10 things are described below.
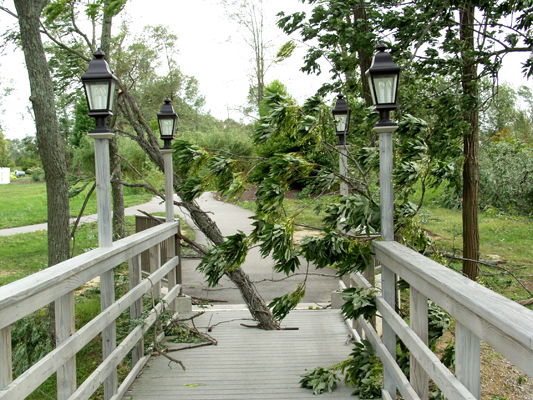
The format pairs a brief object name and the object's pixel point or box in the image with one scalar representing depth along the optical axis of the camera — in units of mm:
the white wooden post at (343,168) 4645
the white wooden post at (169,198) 5363
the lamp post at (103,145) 3207
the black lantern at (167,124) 5359
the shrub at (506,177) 13625
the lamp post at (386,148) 3229
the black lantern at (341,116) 5082
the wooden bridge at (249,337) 1725
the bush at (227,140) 26484
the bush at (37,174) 45069
